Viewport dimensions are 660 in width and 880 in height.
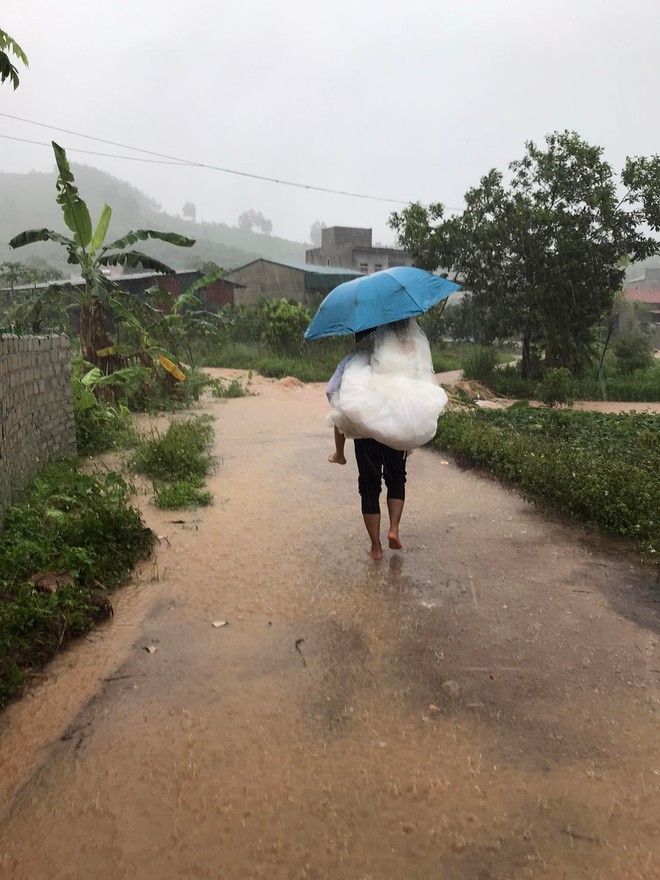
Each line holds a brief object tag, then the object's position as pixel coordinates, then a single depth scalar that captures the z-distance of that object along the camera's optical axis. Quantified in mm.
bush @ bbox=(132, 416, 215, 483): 6332
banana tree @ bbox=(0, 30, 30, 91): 3396
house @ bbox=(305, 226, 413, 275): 35625
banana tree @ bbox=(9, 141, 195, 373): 8930
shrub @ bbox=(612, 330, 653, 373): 22016
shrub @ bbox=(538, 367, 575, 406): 15725
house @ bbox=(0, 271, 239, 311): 24844
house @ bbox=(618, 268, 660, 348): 36875
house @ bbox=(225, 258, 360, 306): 28016
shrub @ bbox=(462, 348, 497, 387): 19094
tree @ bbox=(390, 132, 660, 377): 16734
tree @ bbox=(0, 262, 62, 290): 24023
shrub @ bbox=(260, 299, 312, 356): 21672
